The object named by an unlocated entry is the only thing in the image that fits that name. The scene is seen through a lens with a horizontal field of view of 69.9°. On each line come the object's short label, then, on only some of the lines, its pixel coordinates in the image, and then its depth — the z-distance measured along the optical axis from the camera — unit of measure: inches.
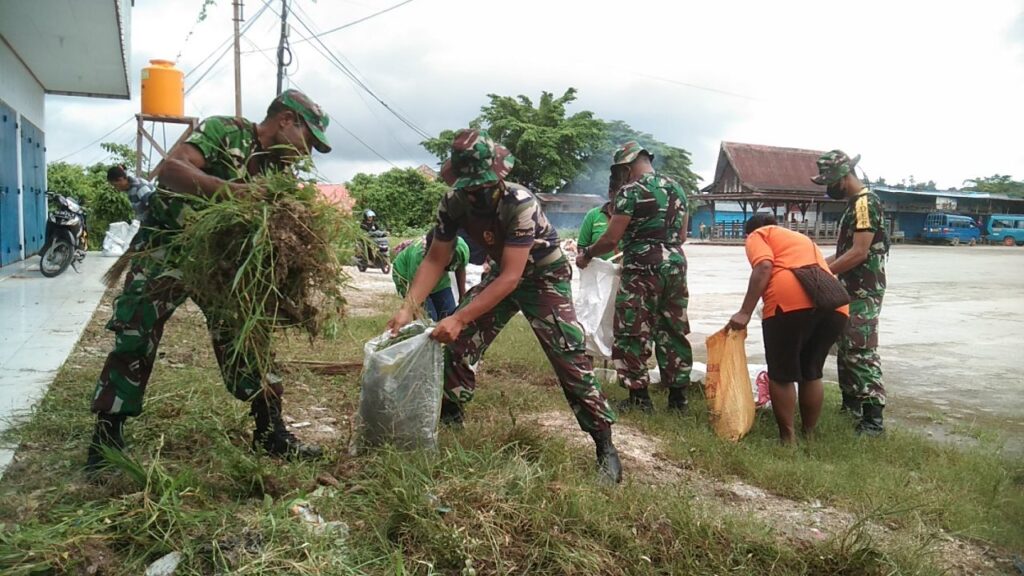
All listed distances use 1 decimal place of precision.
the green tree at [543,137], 1284.4
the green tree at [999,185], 1501.5
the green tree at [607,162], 1331.2
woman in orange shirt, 154.3
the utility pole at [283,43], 698.2
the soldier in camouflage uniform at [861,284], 172.7
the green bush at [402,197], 1168.2
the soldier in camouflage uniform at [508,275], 122.2
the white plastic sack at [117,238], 578.9
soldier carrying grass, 107.5
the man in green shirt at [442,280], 186.1
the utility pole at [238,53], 703.1
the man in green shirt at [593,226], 219.8
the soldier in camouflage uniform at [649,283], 180.9
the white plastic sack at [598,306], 209.6
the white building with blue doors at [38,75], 349.1
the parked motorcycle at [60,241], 376.5
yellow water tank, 473.4
